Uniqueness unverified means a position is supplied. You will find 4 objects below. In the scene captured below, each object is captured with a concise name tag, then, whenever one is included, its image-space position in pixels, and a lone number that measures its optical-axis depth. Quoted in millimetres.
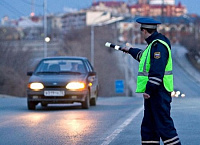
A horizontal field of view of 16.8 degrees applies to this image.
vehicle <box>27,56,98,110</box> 17984
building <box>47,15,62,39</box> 164625
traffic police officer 8203
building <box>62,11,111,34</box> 182625
